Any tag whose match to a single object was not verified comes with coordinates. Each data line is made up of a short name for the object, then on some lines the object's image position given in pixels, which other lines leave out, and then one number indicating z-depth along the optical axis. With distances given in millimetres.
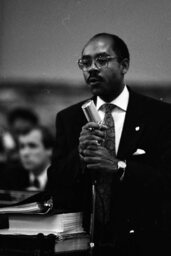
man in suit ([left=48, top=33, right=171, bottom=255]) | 5892
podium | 5697
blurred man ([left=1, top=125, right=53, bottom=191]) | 6444
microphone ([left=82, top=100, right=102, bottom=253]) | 5701
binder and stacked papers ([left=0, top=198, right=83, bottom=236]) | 5743
